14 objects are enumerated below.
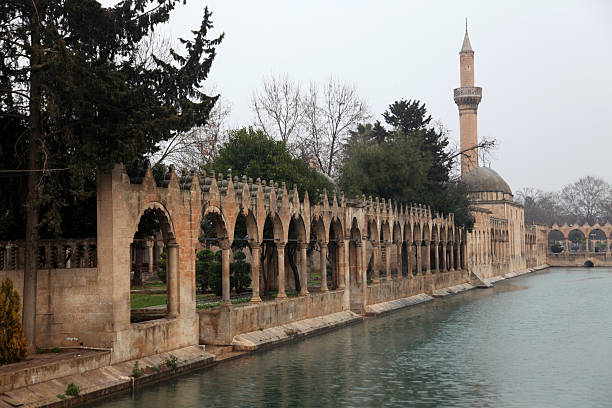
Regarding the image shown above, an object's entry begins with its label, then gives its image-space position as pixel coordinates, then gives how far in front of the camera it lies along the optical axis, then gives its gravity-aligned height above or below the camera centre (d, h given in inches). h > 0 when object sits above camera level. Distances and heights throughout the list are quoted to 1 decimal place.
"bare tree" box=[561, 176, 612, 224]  5526.6 +300.5
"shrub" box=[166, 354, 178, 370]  743.1 -120.4
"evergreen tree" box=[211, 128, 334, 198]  1280.8 +150.4
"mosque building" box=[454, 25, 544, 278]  2706.7 +146.5
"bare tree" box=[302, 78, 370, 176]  2118.6 +320.7
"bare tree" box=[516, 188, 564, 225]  5546.3 +248.0
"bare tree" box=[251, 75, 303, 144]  2039.9 +374.1
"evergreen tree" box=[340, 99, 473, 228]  1817.2 +193.8
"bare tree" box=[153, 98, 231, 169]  1593.9 +227.6
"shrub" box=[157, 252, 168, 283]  1536.7 -51.3
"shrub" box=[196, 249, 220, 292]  1273.4 -53.4
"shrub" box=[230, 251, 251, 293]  1314.0 -58.8
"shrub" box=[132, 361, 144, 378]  686.5 -119.7
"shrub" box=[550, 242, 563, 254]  4311.0 -58.2
